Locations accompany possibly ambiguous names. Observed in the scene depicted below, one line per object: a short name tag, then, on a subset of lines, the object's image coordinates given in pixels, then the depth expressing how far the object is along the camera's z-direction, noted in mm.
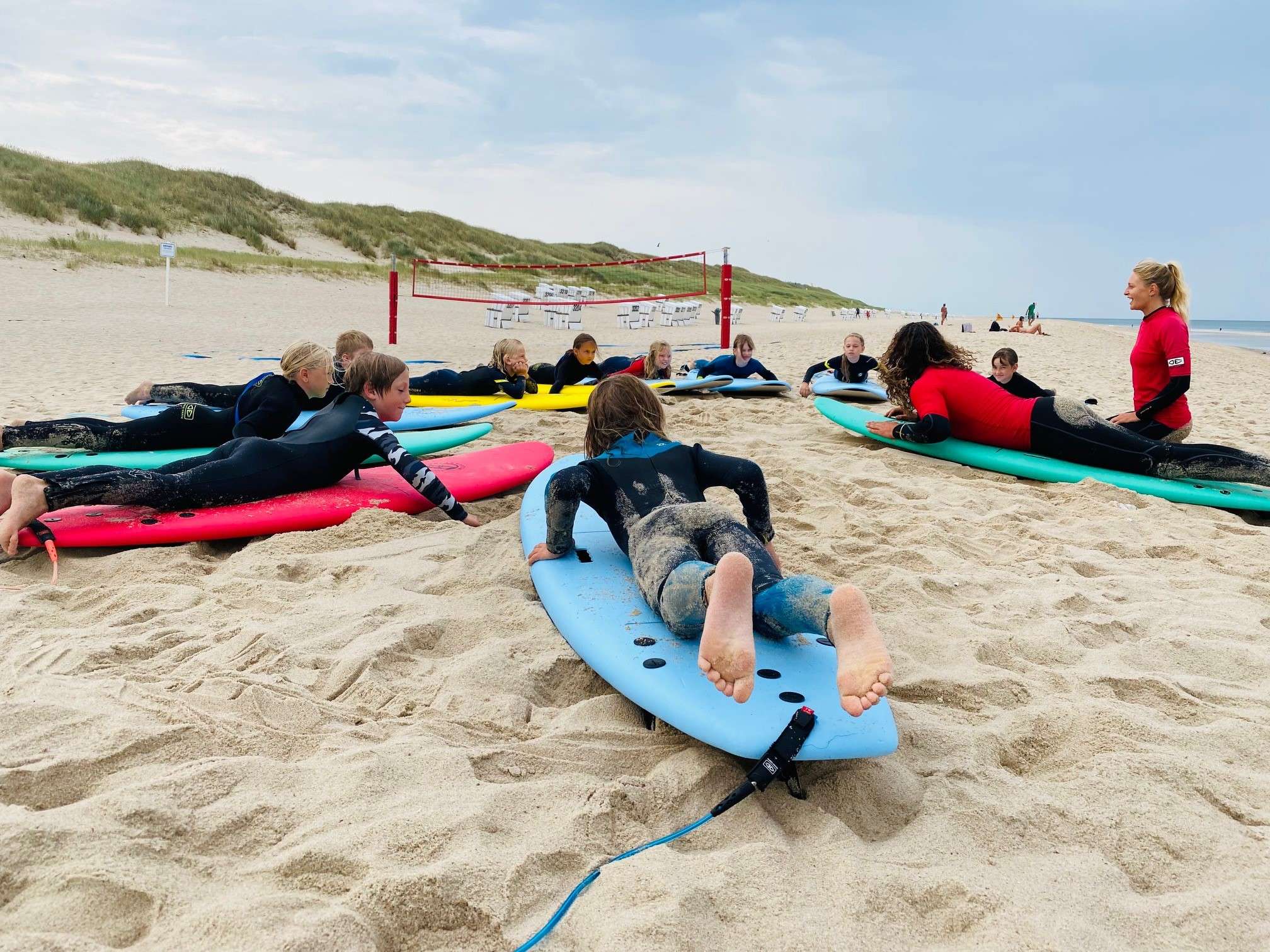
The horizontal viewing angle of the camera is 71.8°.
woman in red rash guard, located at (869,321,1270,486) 4969
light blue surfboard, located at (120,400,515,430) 6168
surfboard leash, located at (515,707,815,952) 1928
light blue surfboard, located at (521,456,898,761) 2055
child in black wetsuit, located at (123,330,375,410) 6473
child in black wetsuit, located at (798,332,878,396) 8297
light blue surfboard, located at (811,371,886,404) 8062
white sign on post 14875
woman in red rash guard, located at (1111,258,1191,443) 5027
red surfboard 3631
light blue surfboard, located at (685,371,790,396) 8586
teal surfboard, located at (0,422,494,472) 4762
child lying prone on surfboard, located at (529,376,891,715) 1993
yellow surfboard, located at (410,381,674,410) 7238
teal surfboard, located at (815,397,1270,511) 4645
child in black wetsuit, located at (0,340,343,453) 4777
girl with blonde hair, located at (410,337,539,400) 7559
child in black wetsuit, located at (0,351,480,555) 3596
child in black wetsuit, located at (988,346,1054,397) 6410
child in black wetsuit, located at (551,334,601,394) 8195
